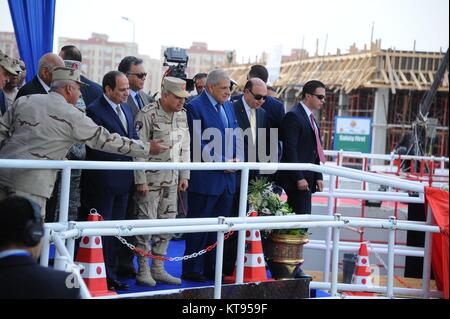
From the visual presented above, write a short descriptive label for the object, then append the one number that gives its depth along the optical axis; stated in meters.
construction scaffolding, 35.59
